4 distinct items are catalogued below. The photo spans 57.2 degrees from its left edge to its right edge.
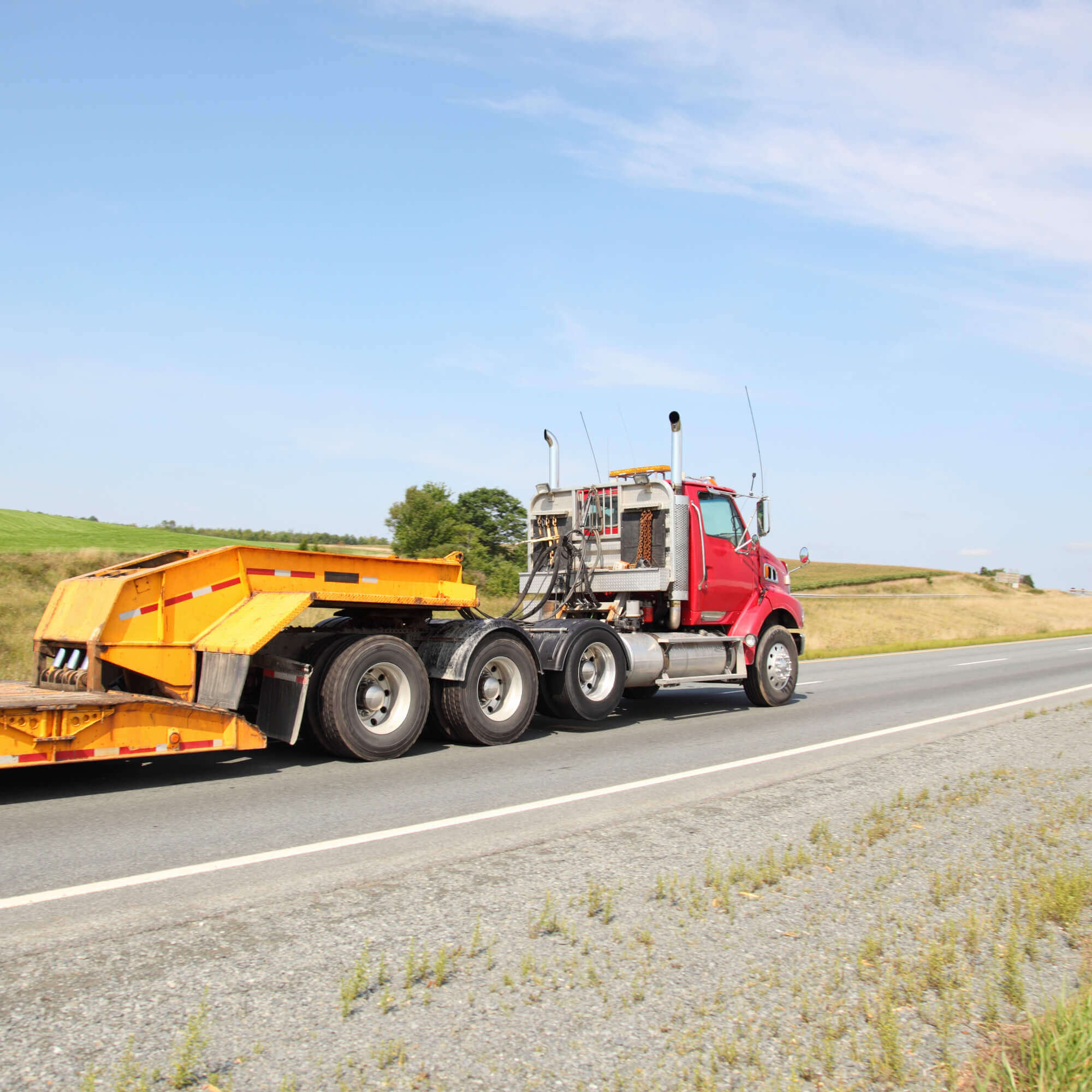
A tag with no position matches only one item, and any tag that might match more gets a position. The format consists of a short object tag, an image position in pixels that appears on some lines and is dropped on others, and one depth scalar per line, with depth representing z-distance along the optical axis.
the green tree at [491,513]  69.44
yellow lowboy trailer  7.00
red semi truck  12.11
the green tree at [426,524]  59.72
